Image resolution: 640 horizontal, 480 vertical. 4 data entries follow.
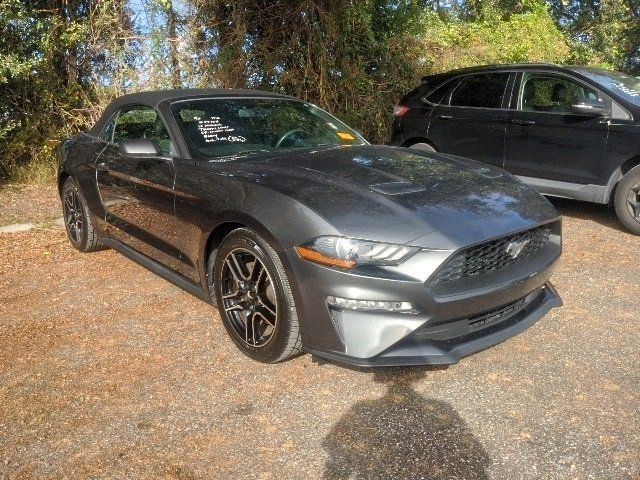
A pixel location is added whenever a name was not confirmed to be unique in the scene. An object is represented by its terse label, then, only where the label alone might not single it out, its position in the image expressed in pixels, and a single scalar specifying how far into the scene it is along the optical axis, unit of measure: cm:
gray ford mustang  273
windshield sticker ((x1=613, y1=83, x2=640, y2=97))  590
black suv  568
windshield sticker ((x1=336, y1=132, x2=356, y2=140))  448
